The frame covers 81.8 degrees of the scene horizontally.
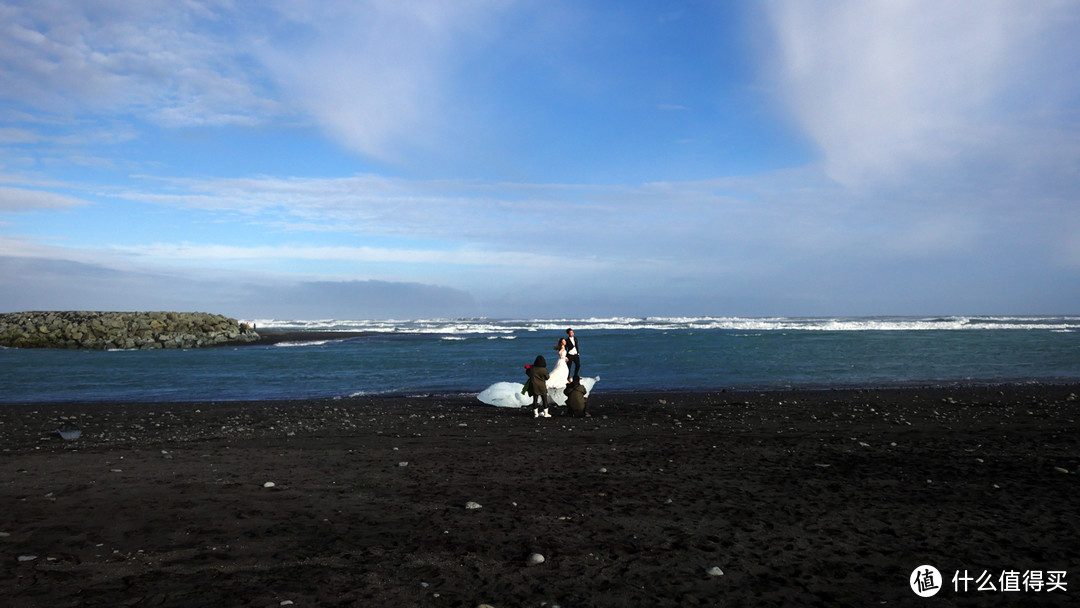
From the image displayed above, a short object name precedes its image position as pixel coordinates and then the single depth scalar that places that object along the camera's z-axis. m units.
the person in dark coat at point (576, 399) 15.55
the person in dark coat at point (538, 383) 15.84
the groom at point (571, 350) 17.01
